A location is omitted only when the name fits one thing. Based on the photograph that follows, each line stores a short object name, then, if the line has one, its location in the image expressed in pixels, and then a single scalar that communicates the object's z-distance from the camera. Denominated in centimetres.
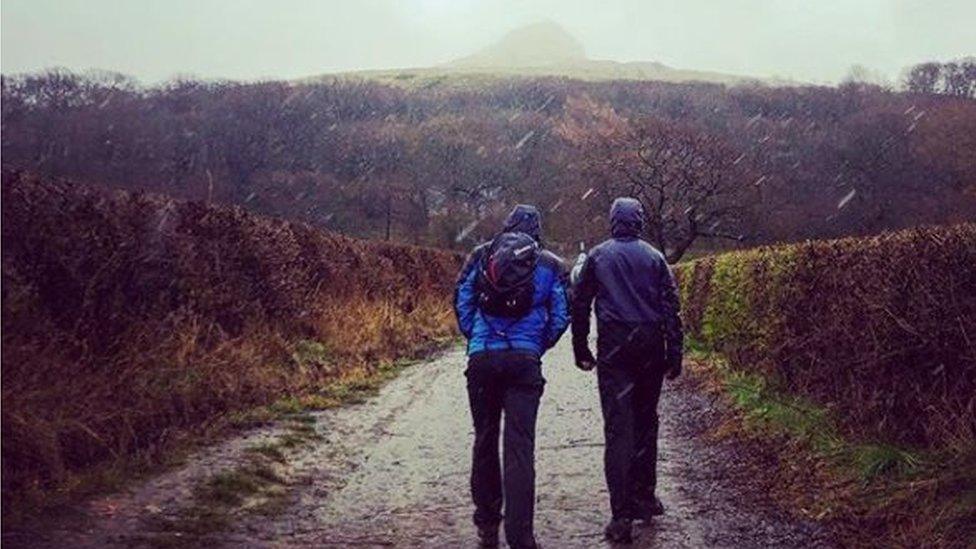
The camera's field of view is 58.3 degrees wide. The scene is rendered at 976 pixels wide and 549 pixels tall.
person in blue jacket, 514
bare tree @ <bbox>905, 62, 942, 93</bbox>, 11206
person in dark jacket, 564
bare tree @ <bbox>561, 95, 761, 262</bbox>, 5306
